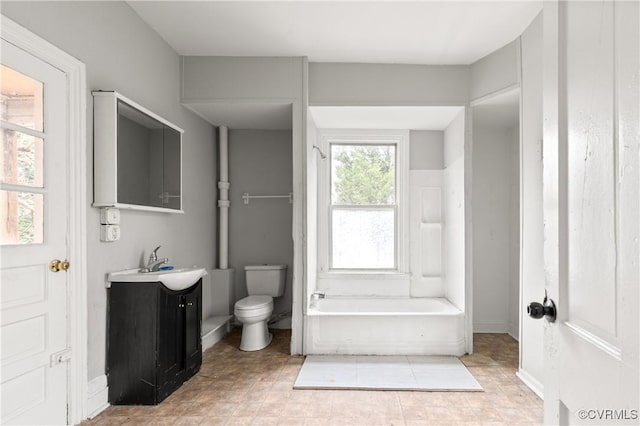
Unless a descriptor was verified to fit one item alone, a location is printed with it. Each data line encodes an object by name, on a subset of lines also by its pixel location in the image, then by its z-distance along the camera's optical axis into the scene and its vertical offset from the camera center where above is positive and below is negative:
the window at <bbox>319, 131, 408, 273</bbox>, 4.15 +0.12
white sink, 2.35 -0.40
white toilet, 3.34 -0.81
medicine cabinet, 2.23 +0.38
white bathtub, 3.26 -1.03
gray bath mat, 2.63 -1.19
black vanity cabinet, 2.34 -0.80
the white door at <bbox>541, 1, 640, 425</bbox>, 0.65 +0.01
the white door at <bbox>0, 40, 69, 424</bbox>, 1.70 -0.12
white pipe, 4.04 +0.19
